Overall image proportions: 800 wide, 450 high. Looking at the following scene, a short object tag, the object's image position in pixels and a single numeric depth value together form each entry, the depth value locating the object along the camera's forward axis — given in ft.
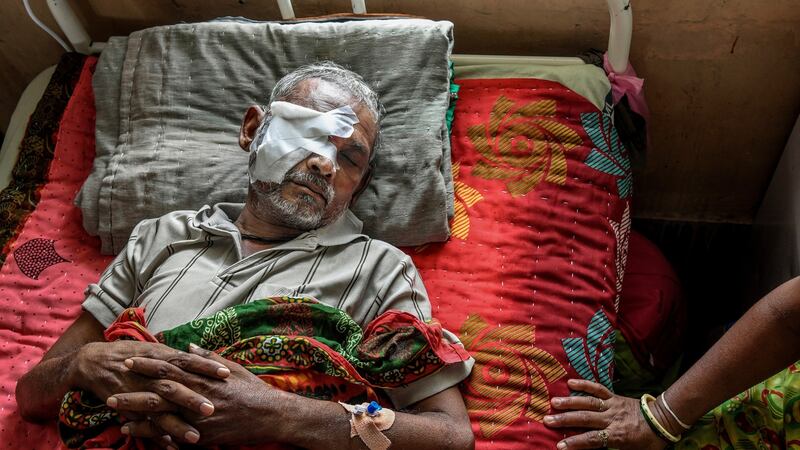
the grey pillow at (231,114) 5.88
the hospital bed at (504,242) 5.25
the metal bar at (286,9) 6.59
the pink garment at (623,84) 6.39
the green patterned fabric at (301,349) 4.57
